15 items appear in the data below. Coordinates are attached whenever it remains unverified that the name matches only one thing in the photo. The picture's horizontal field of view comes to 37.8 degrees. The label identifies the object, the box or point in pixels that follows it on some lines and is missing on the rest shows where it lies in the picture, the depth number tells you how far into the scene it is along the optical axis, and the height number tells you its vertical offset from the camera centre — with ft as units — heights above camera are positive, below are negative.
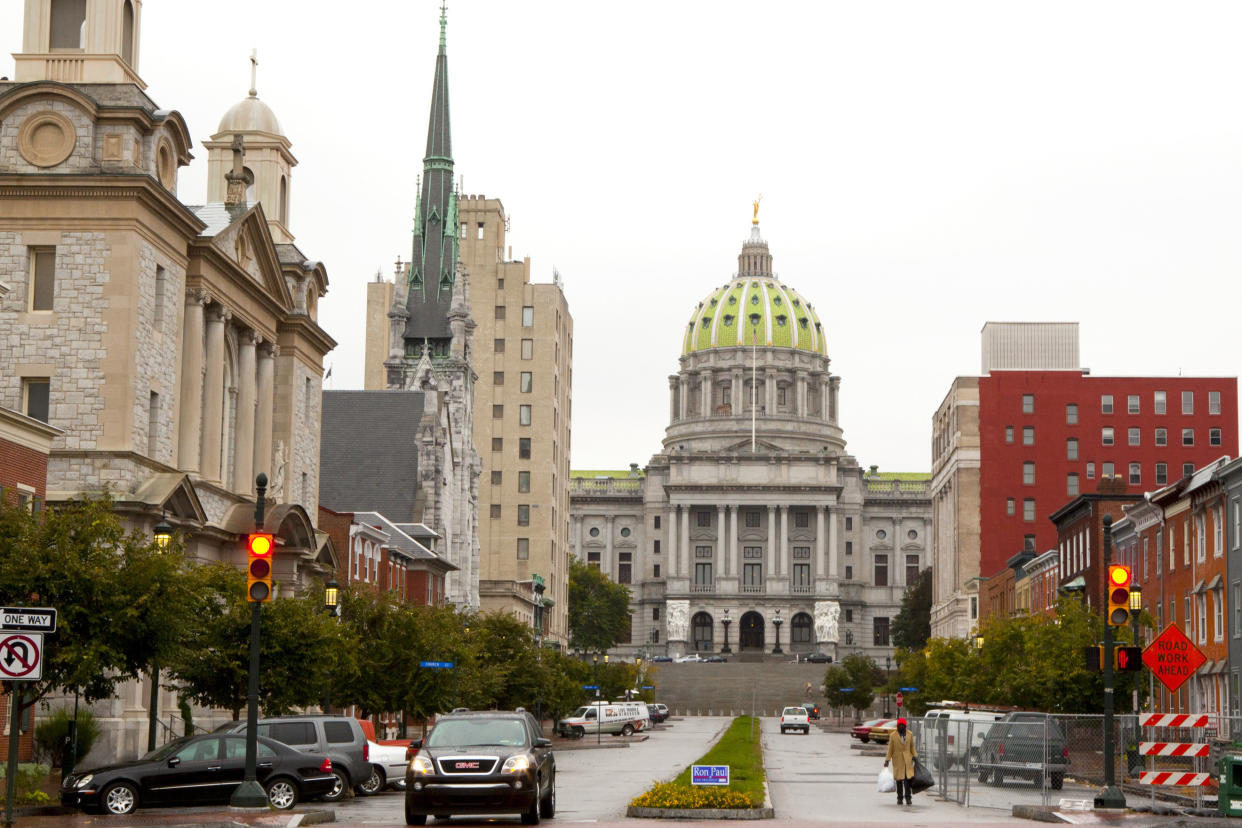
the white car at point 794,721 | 310.45 -13.89
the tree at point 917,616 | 550.77 +7.76
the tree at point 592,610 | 565.94 +8.20
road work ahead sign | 112.57 -0.75
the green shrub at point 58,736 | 129.29 -7.80
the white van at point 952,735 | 126.31 -6.97
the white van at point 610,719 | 279.63 -12.92
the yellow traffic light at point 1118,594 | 101.04 +2.82
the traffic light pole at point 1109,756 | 99.96 -6.29
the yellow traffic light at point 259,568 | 93.50 +3.23
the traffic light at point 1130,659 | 106.01 -0.81
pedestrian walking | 113.29 -7.31
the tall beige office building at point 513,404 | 453.99 +58.20
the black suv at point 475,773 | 87.45 -6.69
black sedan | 95.25 -8.03
